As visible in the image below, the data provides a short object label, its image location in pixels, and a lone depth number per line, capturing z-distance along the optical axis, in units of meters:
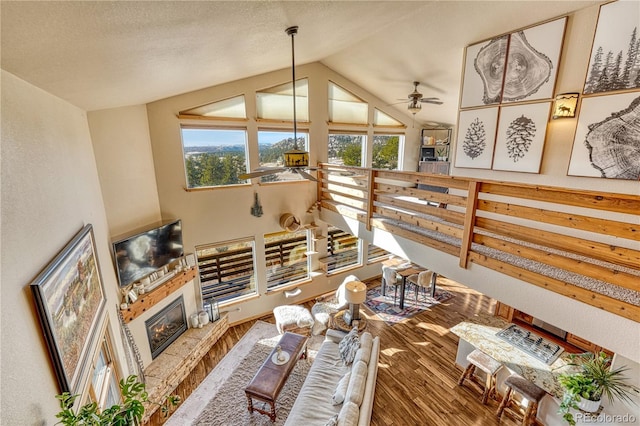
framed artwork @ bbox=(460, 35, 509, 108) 3.69
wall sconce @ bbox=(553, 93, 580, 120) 3.07
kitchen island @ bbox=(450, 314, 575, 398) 3.33
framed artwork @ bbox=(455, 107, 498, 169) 3.92
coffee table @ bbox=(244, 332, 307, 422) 3.65
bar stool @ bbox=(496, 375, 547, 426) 3.47
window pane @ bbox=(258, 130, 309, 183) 5.55
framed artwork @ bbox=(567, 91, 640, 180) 2.70
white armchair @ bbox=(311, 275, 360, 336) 5.50
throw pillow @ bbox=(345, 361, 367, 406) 3.23
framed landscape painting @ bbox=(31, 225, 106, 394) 1.55
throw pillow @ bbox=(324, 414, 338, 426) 2.95
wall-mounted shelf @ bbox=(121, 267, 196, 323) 3.90
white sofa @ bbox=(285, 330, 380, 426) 3.12
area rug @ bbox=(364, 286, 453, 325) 6.11
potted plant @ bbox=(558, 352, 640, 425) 2.65
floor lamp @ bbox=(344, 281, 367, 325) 4.61
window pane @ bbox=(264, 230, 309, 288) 6.12
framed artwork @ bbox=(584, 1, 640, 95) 2.61
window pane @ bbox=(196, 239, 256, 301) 5.47
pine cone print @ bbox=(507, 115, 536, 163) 3.48
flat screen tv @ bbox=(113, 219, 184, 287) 3.79
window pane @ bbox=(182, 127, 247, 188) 4.89
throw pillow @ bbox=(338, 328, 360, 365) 4.07
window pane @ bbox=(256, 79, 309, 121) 5.42
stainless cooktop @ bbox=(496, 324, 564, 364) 3.62
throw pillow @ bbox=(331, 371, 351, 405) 3.37
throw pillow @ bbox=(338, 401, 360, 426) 2.92
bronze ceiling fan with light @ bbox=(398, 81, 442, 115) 4.80
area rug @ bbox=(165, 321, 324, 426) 3.84
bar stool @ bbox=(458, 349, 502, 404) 3.85
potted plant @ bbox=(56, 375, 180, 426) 1.08
